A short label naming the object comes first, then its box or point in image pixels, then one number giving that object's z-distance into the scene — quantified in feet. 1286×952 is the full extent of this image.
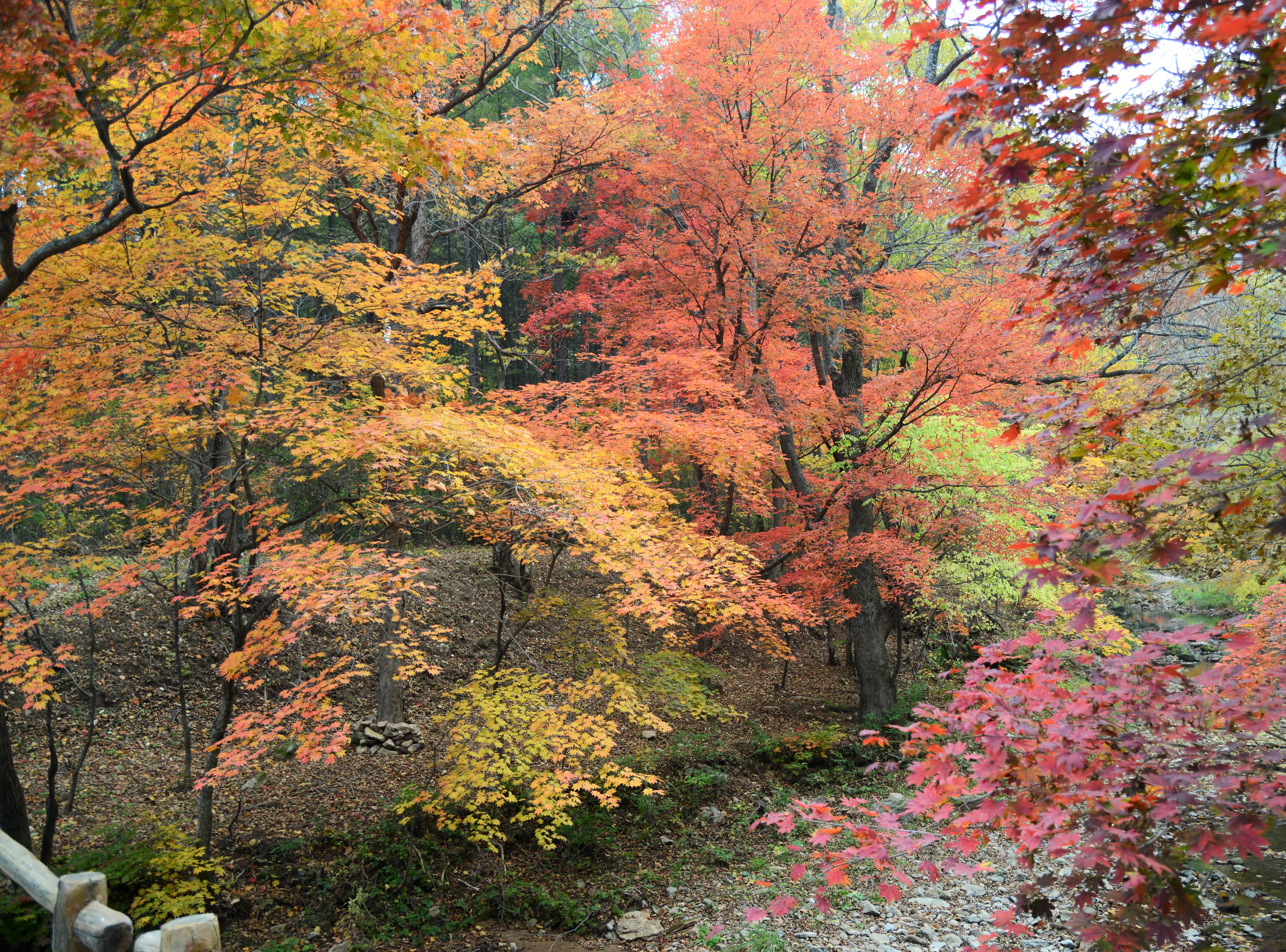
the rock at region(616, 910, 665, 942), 19.02
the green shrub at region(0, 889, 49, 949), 14.38
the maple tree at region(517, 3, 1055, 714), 27.71
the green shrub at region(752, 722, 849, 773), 29.43
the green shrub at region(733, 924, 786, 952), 17.17
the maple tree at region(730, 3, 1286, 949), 6.19
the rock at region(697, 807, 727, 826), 25.31
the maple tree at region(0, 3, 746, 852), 12.96
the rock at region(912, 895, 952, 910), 19.94
